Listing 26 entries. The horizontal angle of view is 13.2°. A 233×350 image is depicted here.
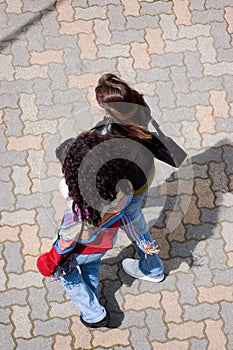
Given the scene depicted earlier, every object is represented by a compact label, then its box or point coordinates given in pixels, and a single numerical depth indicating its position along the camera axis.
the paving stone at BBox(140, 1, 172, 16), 8.80
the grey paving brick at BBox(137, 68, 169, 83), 8.33
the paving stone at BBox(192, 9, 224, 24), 8.76
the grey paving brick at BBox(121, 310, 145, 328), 7.07
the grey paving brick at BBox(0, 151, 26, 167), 7.80
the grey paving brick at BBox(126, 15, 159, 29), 8.71
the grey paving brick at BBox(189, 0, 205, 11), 8.85
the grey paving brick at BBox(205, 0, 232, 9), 8.86
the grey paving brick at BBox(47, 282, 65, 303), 7.16
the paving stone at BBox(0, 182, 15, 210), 7.56
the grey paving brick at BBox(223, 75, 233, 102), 8.27
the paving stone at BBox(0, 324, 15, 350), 6.94
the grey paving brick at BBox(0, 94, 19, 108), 8.15
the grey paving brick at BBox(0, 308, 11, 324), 7.04
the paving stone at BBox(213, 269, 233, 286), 7.28
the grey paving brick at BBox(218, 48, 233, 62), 8.51
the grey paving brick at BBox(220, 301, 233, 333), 7.07
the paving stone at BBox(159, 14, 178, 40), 8.64
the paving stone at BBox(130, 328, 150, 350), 6.98
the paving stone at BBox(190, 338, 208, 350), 6.99
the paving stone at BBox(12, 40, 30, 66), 8.45
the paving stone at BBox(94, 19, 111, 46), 8.60
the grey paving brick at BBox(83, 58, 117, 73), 8.41
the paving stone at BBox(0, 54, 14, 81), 8.35
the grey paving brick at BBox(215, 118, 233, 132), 8.06
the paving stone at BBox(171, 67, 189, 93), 8.27
